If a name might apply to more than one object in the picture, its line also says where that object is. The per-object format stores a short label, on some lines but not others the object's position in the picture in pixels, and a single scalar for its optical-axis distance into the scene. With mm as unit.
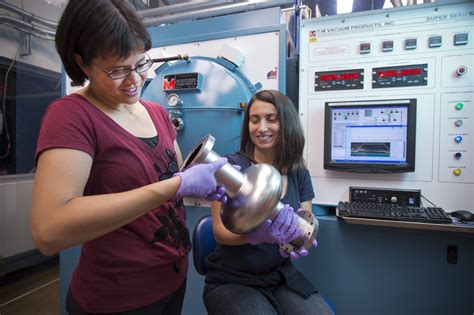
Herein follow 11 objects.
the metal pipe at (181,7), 1954
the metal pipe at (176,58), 1599
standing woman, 586
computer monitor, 1412
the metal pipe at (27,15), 2449
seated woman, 975
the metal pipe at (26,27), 2493
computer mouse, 1255
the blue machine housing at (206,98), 1532
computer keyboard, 1235
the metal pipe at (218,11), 1679
